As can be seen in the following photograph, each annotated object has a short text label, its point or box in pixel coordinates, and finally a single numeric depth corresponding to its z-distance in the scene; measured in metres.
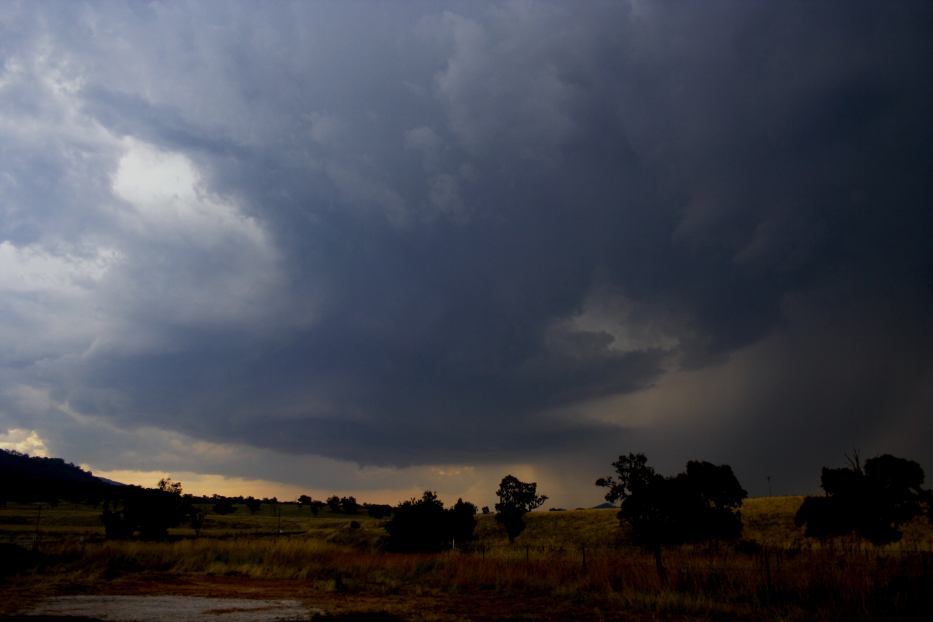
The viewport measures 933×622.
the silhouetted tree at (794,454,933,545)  41.09
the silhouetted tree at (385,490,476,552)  50.53
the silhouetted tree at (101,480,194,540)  49.47
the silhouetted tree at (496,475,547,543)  67.88
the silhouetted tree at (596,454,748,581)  22.39
